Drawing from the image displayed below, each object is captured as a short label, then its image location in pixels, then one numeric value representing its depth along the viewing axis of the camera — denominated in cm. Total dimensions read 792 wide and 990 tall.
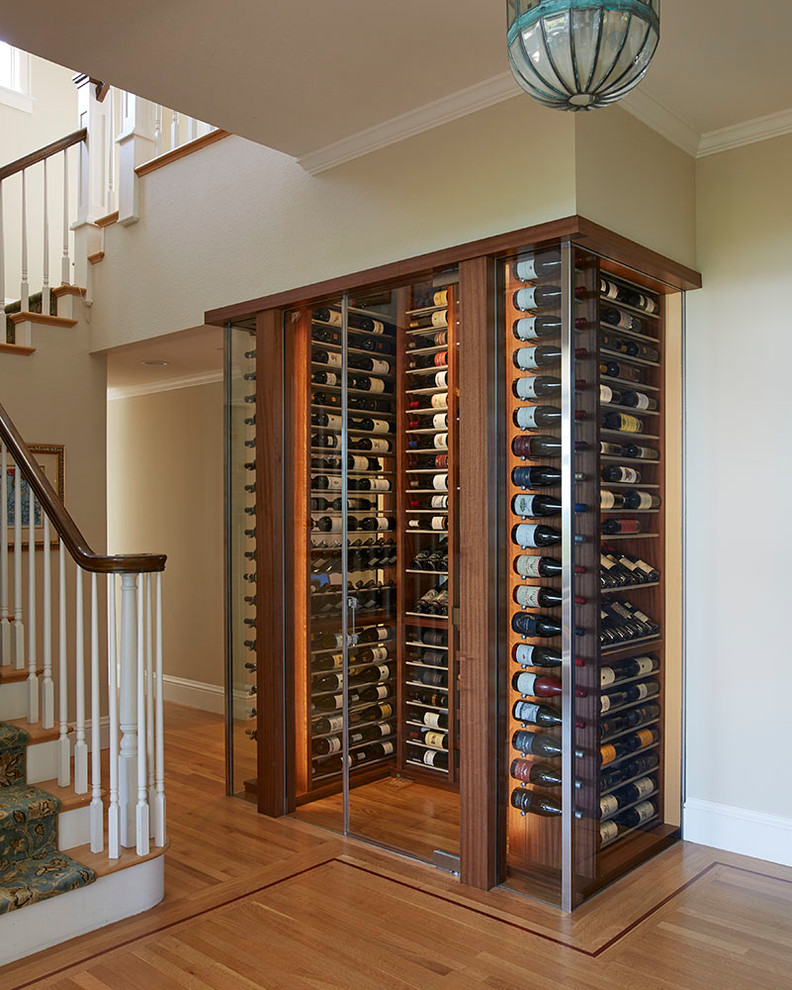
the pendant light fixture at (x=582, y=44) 153
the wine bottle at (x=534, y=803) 334
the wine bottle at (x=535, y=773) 332
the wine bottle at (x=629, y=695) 359
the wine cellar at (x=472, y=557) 334
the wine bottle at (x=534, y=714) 333
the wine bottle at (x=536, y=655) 332
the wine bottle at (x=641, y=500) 372
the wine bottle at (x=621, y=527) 357
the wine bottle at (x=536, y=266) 328
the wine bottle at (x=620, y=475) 355
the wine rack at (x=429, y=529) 363
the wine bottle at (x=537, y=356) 330
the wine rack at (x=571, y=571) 329
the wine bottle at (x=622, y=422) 357
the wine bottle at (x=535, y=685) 332
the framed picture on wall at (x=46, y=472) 530
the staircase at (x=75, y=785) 298
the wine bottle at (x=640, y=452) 370
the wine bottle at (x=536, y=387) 330
